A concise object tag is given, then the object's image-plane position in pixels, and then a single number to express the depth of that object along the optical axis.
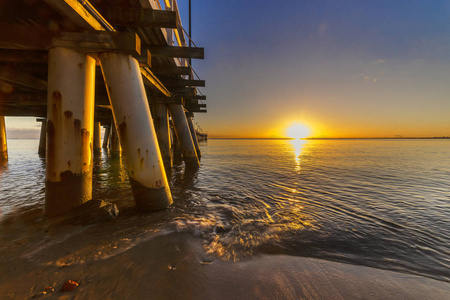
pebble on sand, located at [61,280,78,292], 1.84
